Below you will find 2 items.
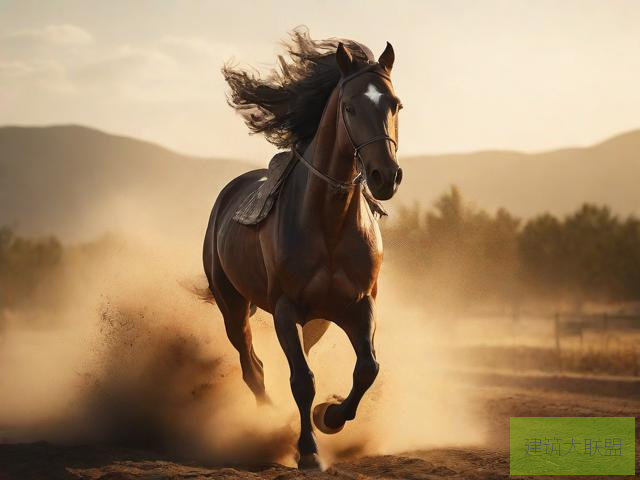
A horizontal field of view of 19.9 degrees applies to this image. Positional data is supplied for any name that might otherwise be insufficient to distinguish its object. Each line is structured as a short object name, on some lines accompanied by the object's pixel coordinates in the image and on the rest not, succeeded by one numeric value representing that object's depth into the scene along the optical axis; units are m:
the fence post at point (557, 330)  36.37
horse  11.15
